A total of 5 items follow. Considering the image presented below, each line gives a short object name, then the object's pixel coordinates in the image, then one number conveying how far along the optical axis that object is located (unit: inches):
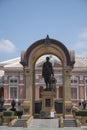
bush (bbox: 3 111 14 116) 1132.2
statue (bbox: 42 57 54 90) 1268.5
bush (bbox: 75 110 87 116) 1124.8
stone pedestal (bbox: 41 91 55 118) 1203.9
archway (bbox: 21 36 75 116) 1174.3
